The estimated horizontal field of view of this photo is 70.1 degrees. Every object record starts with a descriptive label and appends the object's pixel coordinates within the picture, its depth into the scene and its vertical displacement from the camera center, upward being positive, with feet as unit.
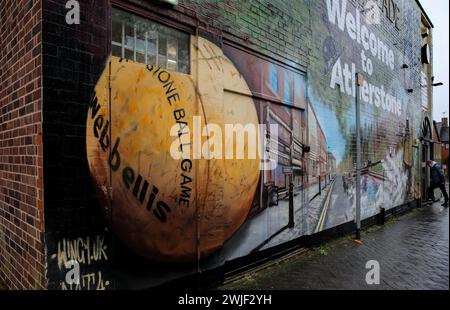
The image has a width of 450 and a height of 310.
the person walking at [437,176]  40.23 -2.64
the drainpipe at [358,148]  21.56 +0.53
